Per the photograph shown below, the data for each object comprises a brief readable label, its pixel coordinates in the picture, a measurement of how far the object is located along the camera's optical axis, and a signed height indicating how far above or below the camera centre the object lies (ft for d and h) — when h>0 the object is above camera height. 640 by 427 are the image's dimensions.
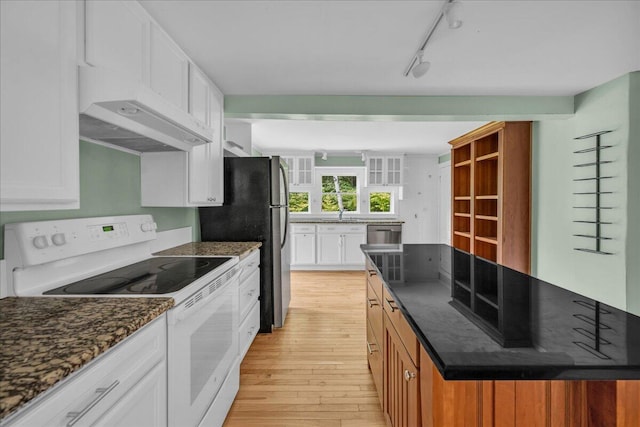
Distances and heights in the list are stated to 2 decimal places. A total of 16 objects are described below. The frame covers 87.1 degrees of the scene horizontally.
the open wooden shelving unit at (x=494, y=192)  12.79 +0.79
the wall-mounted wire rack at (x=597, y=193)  9.22 +0.47
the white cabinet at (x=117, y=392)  2.46 -1.61
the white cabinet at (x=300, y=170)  21.47 +2.53
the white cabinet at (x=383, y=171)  21.89 +2.52
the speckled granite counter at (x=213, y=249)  7.95 -1.03
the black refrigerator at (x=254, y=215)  10.66 -0.18
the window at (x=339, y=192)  22.88 +1.19
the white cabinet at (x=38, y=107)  3.15 +1.06
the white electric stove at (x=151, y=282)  4.35 -1.11
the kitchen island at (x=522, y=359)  2.37 -1.09
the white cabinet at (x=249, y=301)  8.32 -2.52
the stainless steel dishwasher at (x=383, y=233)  20.58 -1.44
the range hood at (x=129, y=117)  4.11 +1.35
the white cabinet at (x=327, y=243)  20.22 -2.02
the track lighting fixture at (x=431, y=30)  5.32 +3.21
